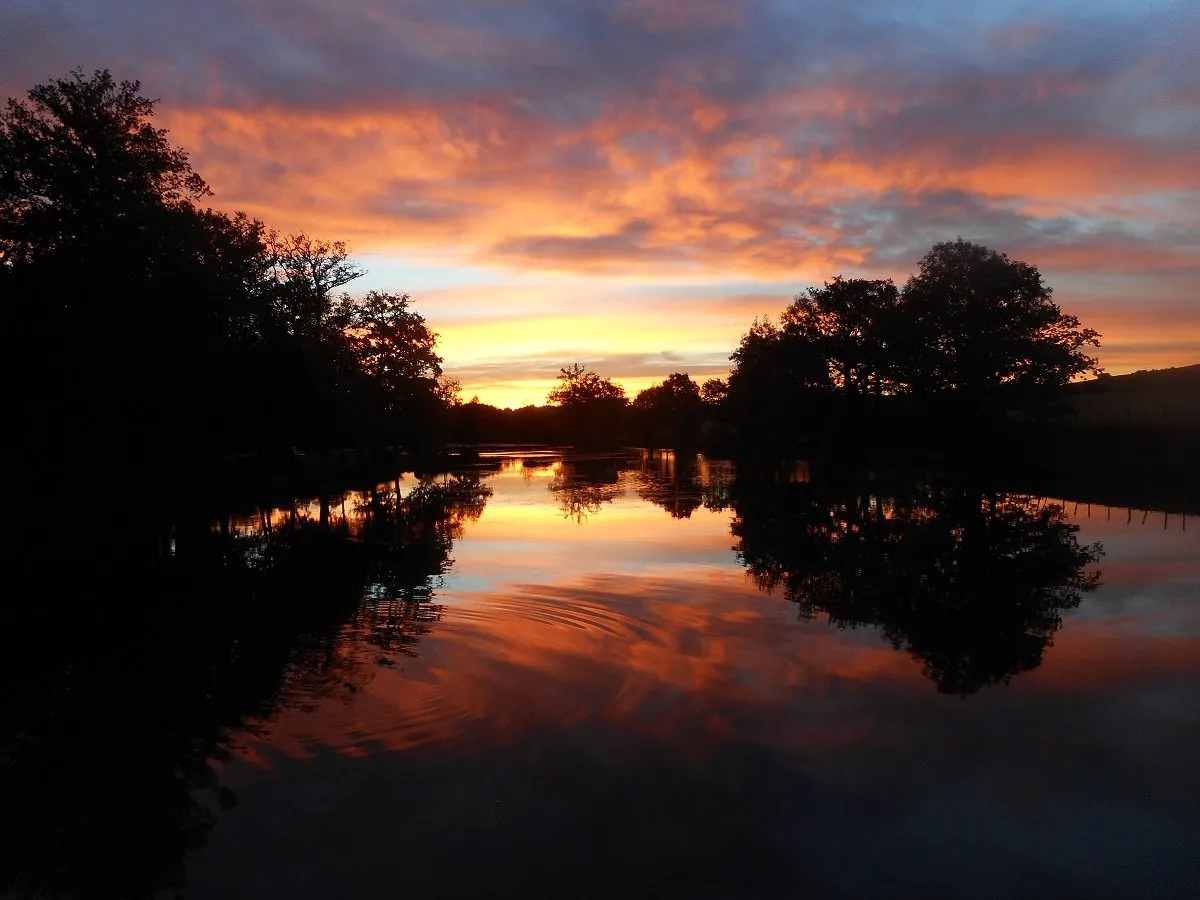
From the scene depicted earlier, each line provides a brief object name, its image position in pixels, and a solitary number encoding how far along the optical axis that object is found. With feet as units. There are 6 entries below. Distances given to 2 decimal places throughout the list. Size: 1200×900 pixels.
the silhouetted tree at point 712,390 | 547.61
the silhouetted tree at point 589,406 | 569.23
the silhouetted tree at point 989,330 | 199.11
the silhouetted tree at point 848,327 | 269.23
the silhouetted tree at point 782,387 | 278.46
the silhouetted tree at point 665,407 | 503.20
